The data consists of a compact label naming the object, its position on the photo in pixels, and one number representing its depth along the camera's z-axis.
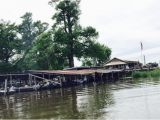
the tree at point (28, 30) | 44.82
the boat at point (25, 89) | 25.90
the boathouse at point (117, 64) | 40.50
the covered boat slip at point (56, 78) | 27.21
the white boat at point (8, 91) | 24.99
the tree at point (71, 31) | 34.04
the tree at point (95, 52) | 34.41
